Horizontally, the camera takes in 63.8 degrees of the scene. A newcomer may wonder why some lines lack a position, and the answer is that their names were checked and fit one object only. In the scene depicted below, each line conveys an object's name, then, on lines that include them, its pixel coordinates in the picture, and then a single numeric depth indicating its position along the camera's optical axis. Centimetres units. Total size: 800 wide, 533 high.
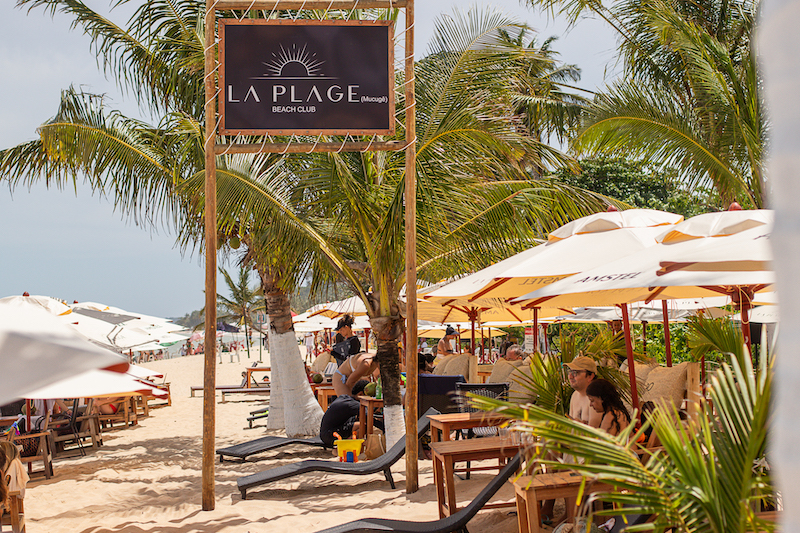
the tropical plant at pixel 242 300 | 5600
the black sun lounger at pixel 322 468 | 638
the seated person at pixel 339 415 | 884
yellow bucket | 764
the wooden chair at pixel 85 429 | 1004
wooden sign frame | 587
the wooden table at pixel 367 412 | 845
